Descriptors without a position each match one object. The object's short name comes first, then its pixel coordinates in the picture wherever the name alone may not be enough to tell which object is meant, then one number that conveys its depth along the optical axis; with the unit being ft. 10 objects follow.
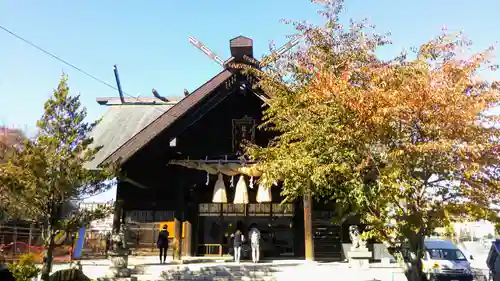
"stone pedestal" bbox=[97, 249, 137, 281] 37.68
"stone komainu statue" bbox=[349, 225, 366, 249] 43.55
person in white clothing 46.49
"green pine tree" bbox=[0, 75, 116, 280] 28.07
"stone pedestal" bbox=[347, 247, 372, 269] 42.98
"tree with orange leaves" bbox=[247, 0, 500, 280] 22.72
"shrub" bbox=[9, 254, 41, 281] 33.30
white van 46.11
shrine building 50.80
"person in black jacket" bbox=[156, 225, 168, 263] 46.11
